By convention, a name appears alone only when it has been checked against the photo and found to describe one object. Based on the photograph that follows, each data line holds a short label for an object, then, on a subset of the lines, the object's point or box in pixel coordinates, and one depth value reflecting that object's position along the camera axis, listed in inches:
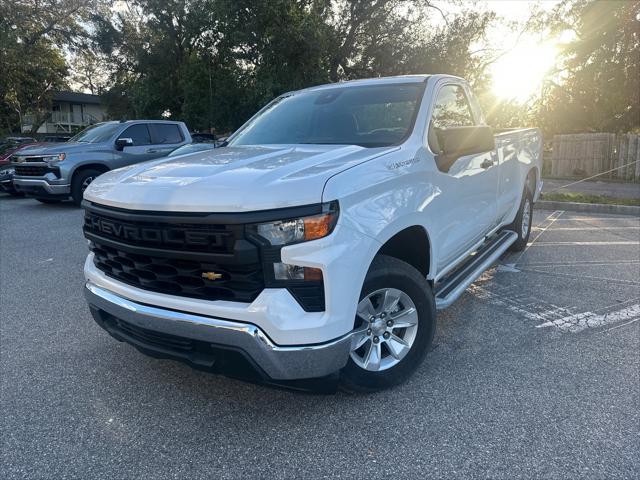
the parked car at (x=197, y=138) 469.4
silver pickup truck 421.1
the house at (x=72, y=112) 1846.7
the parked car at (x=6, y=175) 531.2
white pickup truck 91.7
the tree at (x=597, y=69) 687.1
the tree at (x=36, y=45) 906.7
